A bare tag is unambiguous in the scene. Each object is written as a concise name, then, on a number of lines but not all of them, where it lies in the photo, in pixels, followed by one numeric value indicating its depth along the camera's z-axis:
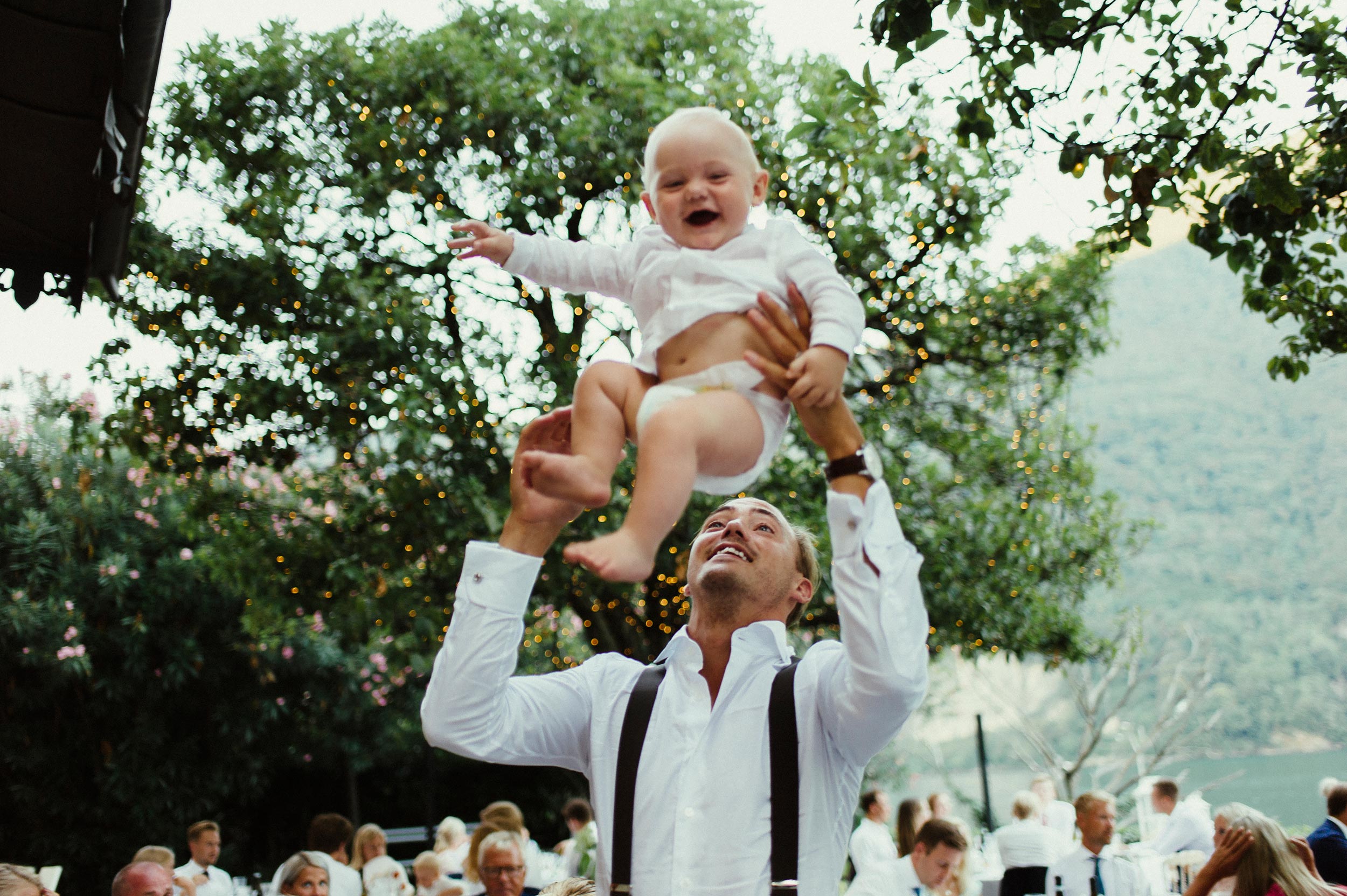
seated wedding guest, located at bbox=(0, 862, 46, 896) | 3.11
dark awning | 2.33
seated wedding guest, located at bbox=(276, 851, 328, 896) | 4.54
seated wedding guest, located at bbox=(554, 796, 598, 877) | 5.98
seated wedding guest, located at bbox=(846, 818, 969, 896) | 4.59
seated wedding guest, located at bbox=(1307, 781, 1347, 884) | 4.54
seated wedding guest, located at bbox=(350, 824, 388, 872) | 6.46
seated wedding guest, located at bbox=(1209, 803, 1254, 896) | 3.91
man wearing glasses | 4.16
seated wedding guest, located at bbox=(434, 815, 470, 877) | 6.09
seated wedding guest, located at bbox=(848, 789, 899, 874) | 5.29
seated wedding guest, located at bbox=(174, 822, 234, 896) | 5.82
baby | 1.42
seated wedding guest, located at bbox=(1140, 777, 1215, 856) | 6.36
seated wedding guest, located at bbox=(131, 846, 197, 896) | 4.87
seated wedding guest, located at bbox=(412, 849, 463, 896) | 5.80
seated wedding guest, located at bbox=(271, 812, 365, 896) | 5.57
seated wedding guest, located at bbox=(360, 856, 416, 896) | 6.07
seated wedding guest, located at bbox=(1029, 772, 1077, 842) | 7.54
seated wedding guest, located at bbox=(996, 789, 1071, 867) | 5.77
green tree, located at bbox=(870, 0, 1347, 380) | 2.72
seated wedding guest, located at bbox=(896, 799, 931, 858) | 6.09
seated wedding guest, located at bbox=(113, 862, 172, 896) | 4.04
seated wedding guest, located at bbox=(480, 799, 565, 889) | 5.57
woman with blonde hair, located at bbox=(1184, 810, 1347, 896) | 3.45
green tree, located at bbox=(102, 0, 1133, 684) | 6.55
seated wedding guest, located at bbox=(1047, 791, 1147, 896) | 5.33
